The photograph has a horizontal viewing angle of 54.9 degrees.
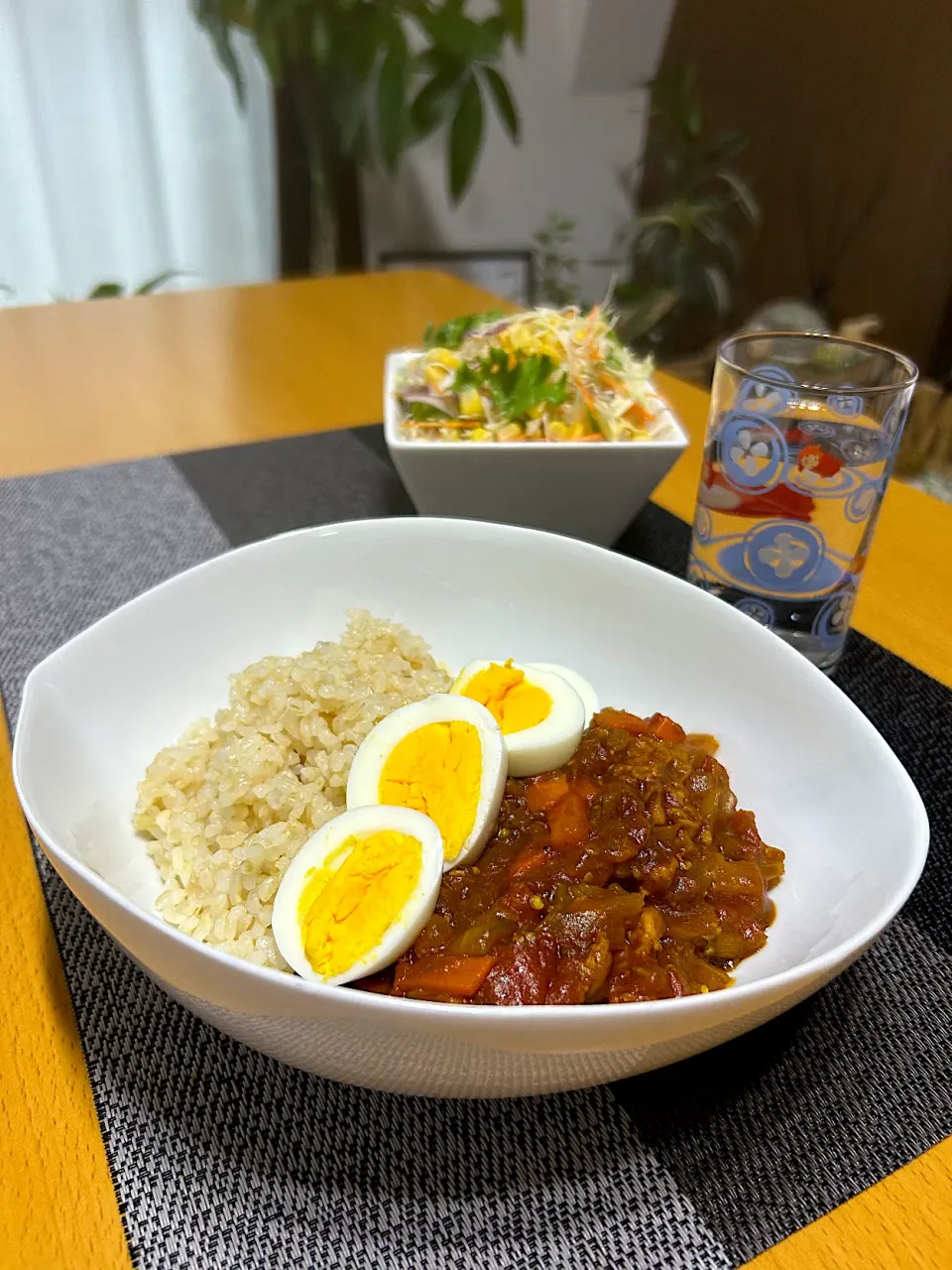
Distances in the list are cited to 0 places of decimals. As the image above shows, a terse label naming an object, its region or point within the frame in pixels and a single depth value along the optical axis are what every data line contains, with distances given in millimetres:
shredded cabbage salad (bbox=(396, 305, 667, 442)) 381
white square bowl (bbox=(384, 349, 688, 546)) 364
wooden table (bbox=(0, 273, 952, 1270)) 176
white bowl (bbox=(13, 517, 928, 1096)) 163
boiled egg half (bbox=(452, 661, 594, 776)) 265
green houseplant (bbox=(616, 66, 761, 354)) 1106
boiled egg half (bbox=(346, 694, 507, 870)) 242
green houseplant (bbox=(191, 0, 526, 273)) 971
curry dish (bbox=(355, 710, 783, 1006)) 202
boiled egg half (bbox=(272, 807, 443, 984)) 204
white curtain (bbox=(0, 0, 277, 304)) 975
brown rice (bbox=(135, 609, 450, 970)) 227
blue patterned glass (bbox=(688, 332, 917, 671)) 304
